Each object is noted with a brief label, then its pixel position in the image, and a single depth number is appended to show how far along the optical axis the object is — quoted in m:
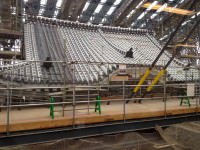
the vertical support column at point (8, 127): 3.46
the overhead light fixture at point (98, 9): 16.55
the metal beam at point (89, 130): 3.61
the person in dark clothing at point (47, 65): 7.13
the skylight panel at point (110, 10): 16.70
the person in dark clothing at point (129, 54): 9.52
